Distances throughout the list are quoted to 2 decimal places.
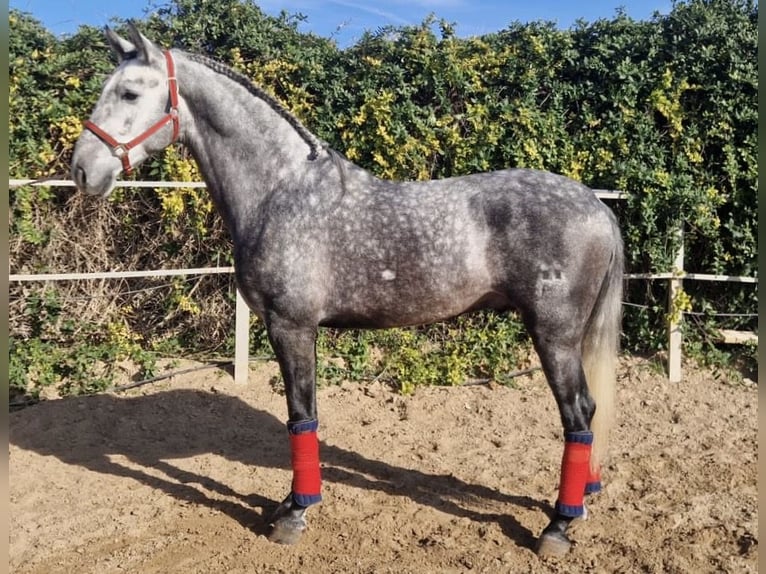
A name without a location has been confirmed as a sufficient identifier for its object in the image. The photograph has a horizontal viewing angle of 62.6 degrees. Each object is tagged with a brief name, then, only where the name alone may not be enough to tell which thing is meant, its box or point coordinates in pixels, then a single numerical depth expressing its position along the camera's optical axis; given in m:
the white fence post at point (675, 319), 5.55
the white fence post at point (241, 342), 5.40
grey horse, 2.91
